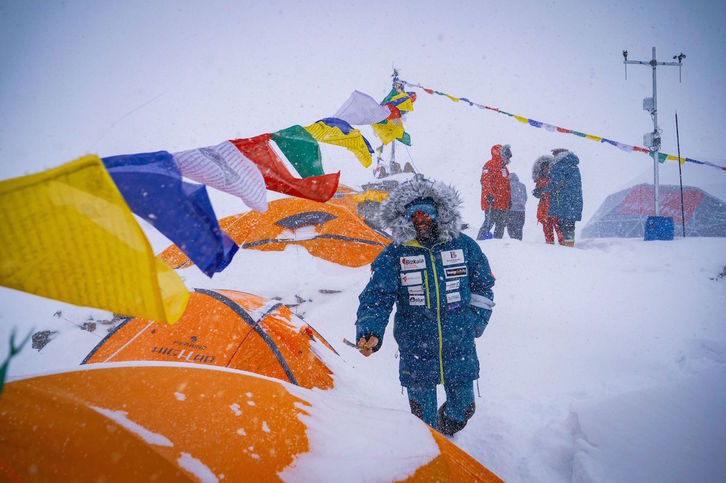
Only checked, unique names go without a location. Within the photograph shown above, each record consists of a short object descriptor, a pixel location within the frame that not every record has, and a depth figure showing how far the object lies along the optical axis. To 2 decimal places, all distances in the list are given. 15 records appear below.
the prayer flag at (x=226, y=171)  1.33
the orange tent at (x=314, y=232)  5.76
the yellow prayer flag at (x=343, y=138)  2.15
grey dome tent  10.58
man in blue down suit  2.05
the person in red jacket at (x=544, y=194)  6.66
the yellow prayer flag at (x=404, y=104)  4.30
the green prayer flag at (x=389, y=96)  4.43
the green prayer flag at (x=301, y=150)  1.84
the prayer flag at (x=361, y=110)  2.56
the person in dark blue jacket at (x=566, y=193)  6.18
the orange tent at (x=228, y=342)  2.66
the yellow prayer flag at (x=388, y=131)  3.42
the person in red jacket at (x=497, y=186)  6.84
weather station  6.14
